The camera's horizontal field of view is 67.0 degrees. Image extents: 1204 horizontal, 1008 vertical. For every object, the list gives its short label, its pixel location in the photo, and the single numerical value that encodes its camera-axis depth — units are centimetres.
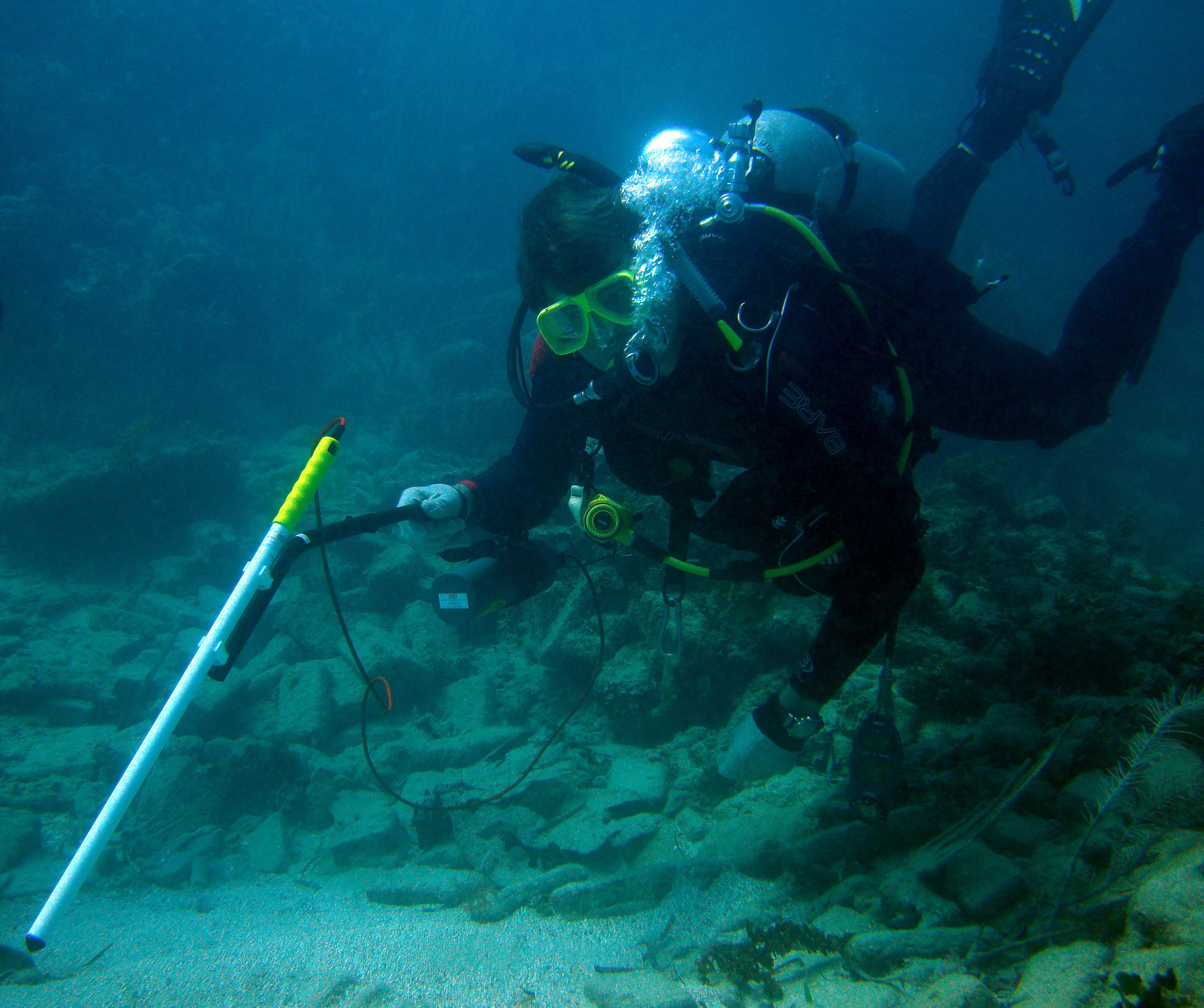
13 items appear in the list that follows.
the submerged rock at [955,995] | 94
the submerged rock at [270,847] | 182
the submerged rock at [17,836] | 182
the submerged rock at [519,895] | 138
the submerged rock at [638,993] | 105
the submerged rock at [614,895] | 134
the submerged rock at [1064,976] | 90
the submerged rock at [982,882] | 108
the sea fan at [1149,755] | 105
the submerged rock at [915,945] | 105
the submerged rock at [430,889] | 148
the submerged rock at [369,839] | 176
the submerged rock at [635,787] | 160
